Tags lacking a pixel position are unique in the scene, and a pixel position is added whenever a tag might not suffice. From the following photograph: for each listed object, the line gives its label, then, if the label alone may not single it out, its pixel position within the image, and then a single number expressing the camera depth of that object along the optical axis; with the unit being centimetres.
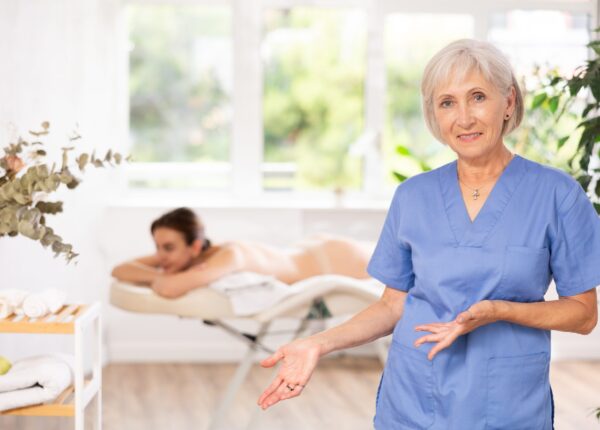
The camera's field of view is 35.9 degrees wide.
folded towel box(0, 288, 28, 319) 248
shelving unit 240
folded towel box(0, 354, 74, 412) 243
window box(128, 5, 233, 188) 500
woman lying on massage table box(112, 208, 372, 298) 371
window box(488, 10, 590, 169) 500
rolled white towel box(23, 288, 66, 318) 246
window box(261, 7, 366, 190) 502
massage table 337
